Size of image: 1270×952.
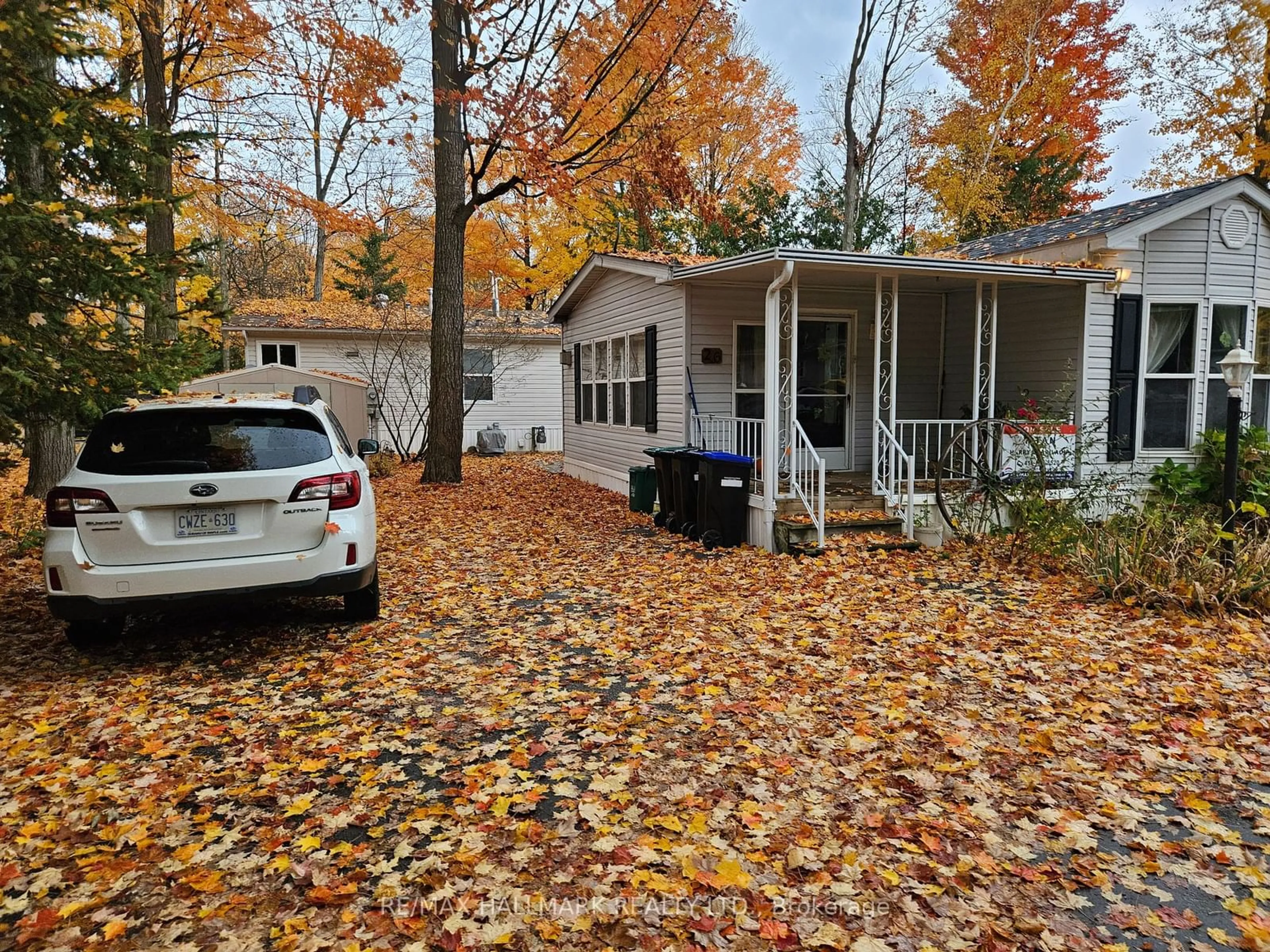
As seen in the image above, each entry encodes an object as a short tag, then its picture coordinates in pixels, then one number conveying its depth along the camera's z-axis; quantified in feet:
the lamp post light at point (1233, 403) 22.45
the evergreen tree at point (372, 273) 98.27
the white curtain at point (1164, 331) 32.09
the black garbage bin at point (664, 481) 30.58
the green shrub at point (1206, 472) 29.81
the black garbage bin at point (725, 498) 26.89
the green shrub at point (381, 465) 52.70
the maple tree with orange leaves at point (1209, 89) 56.59
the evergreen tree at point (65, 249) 16.43
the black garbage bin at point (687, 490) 28.86
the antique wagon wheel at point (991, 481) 26.63
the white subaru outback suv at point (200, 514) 14.34
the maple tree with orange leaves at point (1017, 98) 68.74
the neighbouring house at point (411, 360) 65.41
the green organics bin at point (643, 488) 33.71
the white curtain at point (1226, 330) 32.24
